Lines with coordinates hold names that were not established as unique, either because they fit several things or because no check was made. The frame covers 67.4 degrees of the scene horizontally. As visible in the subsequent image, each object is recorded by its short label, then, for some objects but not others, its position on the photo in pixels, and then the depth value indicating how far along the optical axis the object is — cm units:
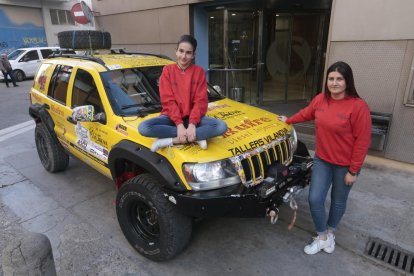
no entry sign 808
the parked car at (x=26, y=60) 1592
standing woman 259
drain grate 292
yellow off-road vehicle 257
